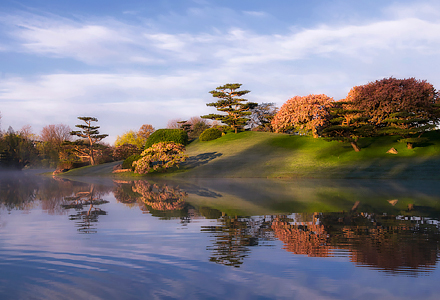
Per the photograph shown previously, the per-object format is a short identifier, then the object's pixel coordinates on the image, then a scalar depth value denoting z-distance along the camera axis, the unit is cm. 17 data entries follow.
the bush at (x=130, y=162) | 4416
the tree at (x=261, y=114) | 7312
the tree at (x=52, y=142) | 7569
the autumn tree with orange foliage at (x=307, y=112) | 4219
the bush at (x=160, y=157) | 4153
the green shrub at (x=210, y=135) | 6003
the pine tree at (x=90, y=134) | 5922
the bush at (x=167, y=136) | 5589
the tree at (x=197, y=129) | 8206
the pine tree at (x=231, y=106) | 6266
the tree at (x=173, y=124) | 10398
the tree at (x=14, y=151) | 6581
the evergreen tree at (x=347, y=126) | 4038
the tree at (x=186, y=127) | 7731
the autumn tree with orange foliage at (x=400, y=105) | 4034
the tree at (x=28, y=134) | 9678
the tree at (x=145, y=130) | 8181
